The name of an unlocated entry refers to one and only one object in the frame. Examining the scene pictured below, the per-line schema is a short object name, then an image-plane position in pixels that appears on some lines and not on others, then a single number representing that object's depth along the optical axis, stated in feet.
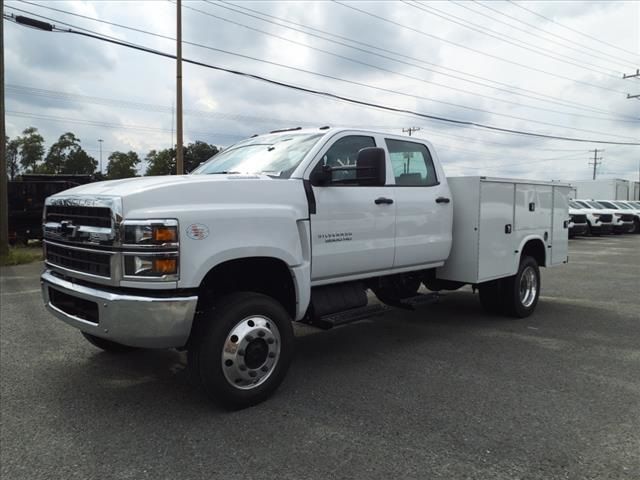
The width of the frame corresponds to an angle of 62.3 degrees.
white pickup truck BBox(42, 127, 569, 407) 11.43
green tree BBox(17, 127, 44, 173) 248.11
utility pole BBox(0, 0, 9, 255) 44.16
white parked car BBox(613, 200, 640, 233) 86.48
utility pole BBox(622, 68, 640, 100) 135.23
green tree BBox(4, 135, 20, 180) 253.24
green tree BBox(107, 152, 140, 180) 248.61
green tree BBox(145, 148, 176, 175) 197.16
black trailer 53.69
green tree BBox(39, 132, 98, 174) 251.80
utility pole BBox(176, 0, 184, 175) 54.85
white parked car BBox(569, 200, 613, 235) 77.77
